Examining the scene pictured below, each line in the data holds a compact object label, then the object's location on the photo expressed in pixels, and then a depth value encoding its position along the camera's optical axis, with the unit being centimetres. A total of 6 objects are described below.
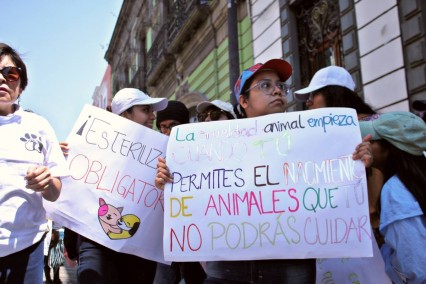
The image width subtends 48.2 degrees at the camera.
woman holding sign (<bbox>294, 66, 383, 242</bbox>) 260
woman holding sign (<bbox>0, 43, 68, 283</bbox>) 207
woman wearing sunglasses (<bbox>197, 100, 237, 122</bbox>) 371
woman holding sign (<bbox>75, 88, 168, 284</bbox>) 262
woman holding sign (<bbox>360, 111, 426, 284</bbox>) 181
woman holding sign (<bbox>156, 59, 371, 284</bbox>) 204
